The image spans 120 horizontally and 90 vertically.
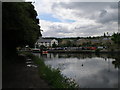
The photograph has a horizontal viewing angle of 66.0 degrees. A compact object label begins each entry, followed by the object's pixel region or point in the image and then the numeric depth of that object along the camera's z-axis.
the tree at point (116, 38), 34.87
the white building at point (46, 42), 64.91
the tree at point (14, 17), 5.72
